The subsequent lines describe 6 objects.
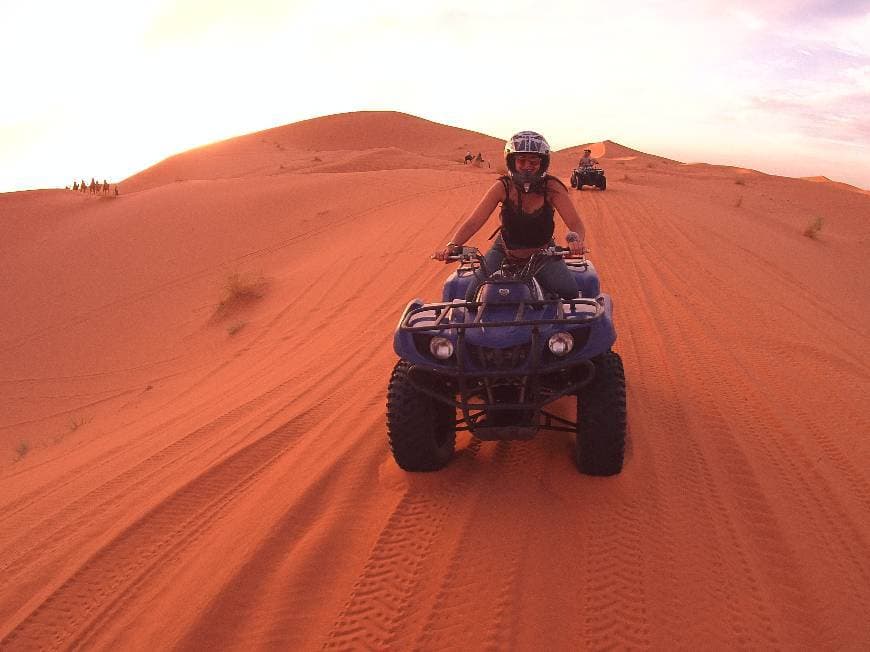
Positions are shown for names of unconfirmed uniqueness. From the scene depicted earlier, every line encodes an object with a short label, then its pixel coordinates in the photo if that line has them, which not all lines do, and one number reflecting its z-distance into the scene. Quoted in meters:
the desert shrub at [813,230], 16.40
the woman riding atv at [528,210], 4.70
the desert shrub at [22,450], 7.86
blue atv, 3.68
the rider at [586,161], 21.97
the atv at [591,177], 21.38
